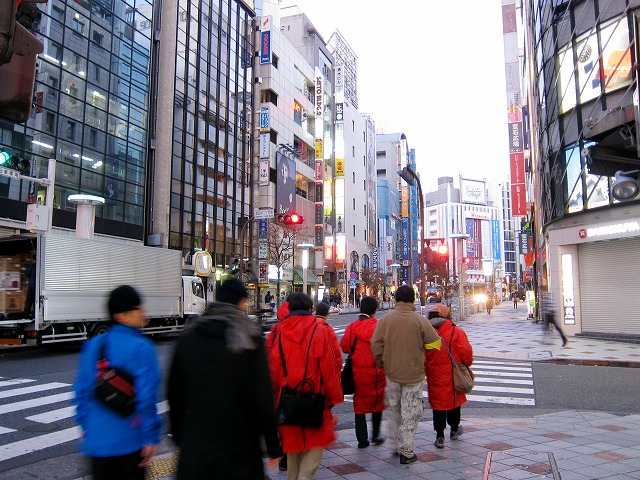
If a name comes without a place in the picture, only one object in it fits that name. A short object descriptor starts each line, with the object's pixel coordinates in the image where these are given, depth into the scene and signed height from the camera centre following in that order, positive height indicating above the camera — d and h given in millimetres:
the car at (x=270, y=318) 32081 -2128
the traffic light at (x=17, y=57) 2477 +1152
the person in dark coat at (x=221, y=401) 2588 -587
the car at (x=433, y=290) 64775 -647
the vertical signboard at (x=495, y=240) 145375 +12544
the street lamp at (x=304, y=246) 41306 +3164
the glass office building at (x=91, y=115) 25438 +9358
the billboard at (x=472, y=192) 169000 +30193
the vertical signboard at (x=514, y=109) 38375 +13779
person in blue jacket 3020 -753
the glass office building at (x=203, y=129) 35375 +11857
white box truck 14625 +138
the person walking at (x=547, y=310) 19250 -937
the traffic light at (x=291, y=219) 22678 +2946
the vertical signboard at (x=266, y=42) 48438 +22616
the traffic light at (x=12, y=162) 10711 +2570
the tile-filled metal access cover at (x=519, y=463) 4833 -1773
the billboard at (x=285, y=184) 47812 +9445
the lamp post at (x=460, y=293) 34159 -576
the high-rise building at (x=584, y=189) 19031 +3820
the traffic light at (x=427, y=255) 14641 +843
